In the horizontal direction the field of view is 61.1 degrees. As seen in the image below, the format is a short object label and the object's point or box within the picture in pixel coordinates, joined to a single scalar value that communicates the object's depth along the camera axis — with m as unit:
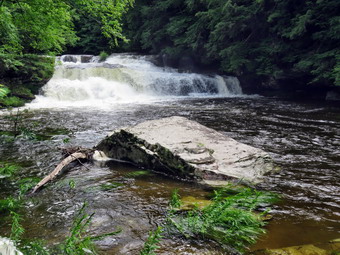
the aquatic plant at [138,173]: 4.80
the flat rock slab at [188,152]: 4.51
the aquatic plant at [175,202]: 3.27
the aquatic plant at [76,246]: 2.22
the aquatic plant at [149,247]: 2.21
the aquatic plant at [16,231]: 2.26
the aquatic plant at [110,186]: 4.27
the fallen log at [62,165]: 4.14
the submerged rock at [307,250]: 2.53
